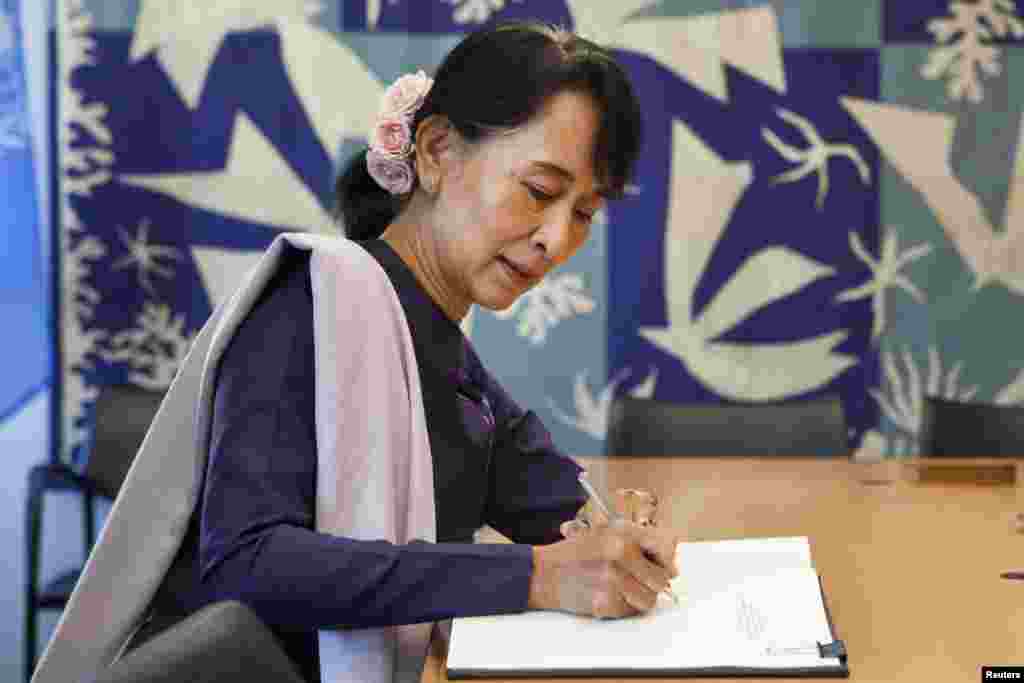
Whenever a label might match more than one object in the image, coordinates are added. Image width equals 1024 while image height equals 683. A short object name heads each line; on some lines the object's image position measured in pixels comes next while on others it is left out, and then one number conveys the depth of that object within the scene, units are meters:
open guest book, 2.15
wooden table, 2.24
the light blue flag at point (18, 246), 4.36
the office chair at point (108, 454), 3.96
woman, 2.21
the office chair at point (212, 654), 1.91
